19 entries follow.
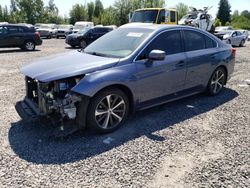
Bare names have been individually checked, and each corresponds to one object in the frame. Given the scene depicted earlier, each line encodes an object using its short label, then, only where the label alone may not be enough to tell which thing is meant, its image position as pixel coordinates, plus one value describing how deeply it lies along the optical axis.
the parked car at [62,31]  23.18
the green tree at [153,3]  44.68
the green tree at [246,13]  68.65
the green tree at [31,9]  39.03
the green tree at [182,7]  60.37
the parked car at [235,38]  15.87
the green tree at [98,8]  51.29
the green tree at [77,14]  45.21
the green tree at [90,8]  50.83
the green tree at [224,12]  54.26
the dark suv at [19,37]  11.27
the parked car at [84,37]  13.39
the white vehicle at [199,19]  14.50
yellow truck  11.13
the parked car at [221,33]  16.68
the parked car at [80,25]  22.56
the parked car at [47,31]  22.00
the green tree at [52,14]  41.90
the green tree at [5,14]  37.66
